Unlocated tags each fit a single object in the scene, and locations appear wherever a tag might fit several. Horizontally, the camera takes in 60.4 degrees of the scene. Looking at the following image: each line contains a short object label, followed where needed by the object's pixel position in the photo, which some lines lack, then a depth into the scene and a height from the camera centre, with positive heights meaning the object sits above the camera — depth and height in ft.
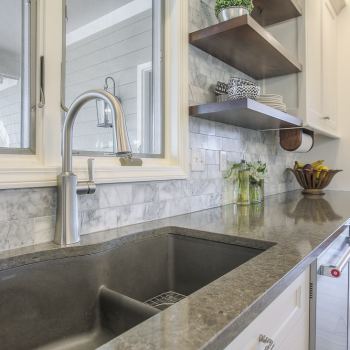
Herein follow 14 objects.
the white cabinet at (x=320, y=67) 6.56 +2.64
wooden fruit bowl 7.82 -0.14
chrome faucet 2.75 -0.17
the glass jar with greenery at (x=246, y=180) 5.55 -0.12
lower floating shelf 4.17 +0.95
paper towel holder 7.17 +0.85
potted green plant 4.51 +2.50
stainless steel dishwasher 2.95 -1.38
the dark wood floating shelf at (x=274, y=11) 6.01 +3.42
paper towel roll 7.28 +0.79
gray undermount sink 2.36 -1.05
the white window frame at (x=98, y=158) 2.77 +0.56
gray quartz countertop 1.38 -0.69
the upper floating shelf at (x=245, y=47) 4.33 +2.09
